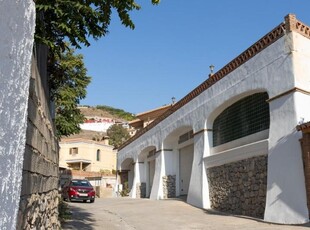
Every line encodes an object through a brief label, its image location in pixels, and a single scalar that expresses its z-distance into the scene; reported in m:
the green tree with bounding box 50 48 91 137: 16.39
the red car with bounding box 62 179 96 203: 23.34
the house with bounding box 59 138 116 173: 53.72
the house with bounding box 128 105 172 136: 34.69
